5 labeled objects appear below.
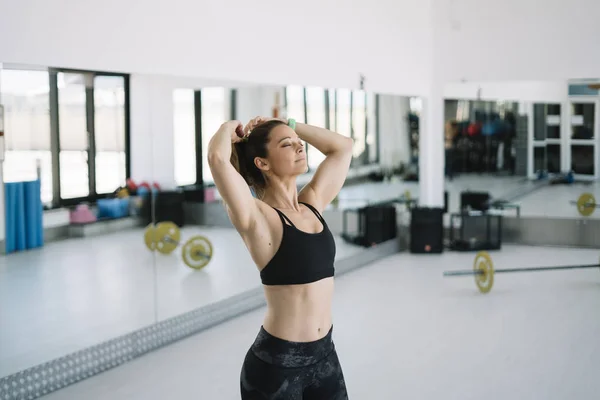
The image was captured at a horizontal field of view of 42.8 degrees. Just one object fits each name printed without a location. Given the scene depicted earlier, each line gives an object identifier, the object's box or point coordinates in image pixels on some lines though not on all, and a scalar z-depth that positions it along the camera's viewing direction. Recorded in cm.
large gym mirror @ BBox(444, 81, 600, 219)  927
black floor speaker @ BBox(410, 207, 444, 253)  945
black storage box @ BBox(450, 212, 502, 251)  977
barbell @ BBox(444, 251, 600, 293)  717
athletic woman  260
